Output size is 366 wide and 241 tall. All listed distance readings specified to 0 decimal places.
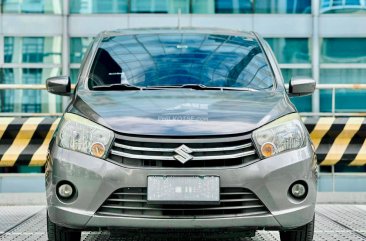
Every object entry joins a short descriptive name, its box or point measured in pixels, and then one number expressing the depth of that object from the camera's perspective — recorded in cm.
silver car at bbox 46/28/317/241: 503
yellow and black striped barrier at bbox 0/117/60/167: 964
